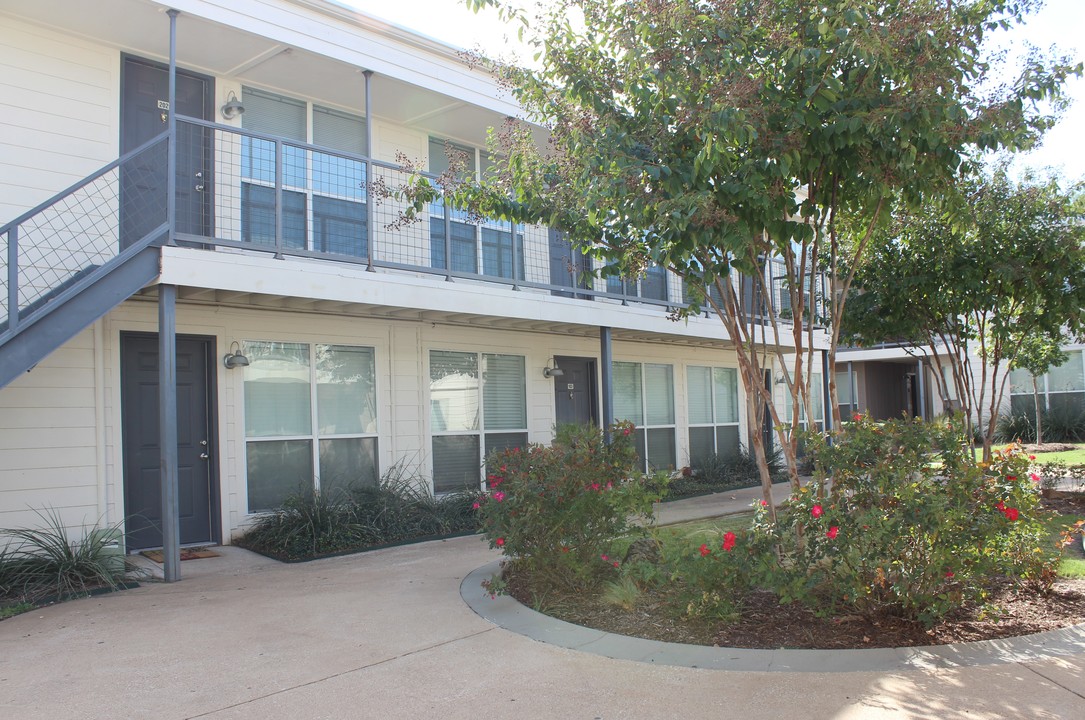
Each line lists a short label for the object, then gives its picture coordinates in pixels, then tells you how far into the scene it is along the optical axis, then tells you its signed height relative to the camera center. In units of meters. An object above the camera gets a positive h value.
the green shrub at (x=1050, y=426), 22.31 -1.04
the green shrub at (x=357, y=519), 8.22 -1.19
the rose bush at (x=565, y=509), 5.72 -0.75
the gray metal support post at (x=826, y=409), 16.12 -0.27
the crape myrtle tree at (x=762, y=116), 5.22 +1.90
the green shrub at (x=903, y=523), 4.53 -0.73
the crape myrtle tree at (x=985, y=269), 9.08 +1.42
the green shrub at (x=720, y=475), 13.15 -1.34
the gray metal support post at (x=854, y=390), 22.87 +0.14
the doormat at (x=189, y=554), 7.96 -1.38
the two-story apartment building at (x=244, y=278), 7.52 +1.33
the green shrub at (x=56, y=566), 6.34 -1.19
